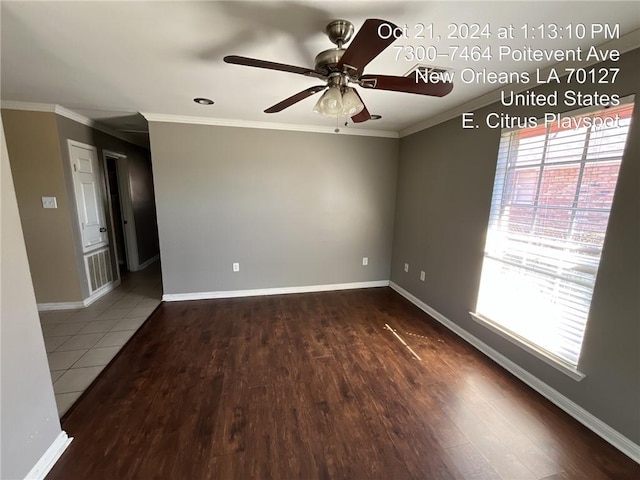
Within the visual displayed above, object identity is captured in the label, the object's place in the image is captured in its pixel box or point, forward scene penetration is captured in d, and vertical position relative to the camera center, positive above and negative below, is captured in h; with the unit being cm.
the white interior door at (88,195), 315 -1
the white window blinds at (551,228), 163 -18
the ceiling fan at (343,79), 126 +63
